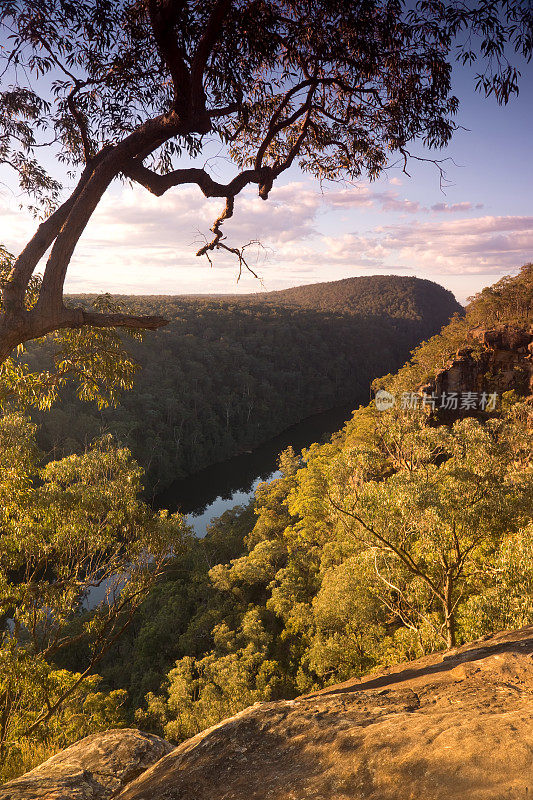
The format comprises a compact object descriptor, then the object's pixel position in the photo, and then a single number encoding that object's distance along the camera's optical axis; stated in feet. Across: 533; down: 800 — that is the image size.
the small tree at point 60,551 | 18.19
